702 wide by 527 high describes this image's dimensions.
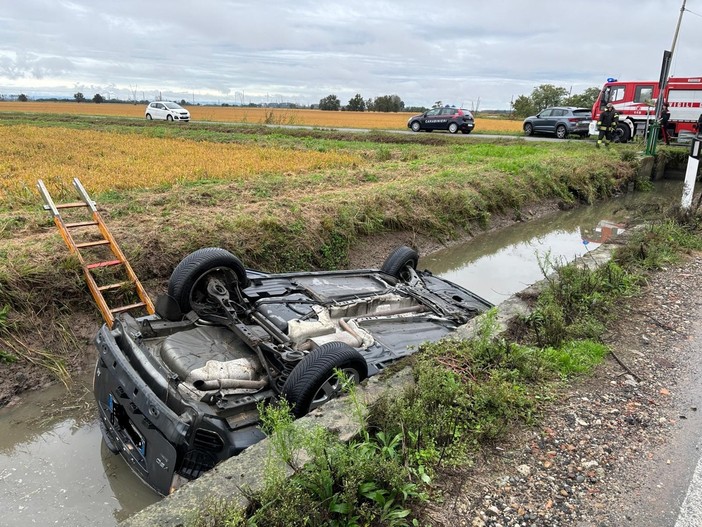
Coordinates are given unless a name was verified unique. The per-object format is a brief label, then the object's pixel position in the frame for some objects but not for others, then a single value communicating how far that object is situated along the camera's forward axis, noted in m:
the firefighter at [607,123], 20.62
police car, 27.23
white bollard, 9.86
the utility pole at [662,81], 16.88
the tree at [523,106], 61.84
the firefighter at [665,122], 21.36
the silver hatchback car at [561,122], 24.98
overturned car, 3.15
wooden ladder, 5.60
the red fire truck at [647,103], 21.27
